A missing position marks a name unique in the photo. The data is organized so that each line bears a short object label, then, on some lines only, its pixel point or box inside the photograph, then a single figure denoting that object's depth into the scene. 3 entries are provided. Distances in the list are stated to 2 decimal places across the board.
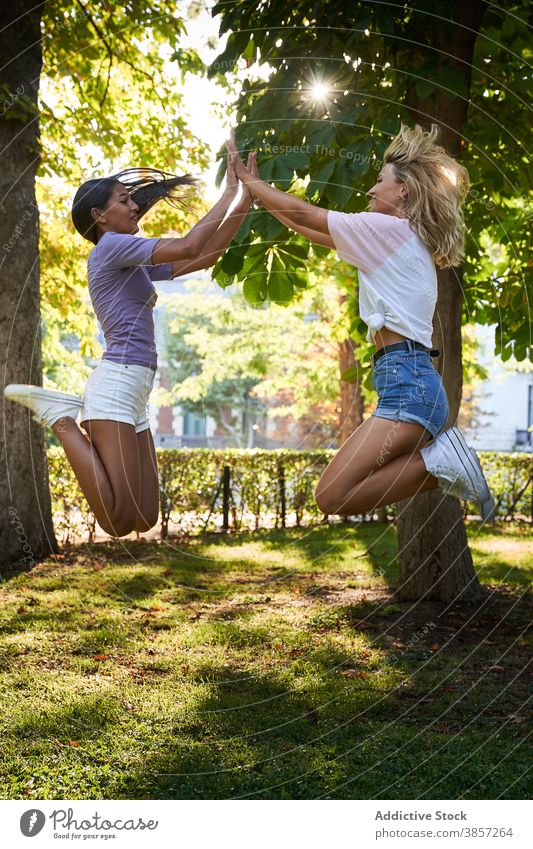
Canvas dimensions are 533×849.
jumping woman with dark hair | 6.02
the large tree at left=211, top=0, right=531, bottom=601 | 7.50
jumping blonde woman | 5.62
